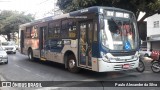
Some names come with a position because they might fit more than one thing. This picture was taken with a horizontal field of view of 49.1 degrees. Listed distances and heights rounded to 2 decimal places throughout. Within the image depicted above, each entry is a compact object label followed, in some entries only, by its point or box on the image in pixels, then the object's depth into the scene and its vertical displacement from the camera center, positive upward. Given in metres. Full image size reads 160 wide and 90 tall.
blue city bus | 7.33 -0.14
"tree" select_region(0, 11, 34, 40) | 36.26 +3.24
